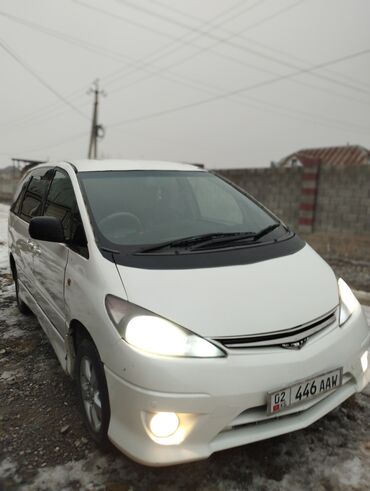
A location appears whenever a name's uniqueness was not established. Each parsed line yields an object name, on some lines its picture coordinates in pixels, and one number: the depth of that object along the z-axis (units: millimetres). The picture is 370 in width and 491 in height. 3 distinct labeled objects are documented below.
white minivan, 1684
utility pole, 27744
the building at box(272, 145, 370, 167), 32312
